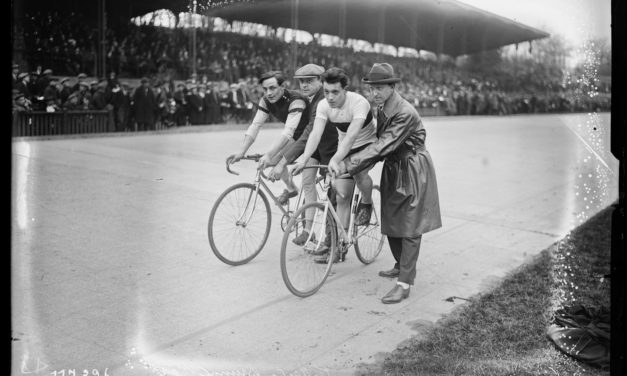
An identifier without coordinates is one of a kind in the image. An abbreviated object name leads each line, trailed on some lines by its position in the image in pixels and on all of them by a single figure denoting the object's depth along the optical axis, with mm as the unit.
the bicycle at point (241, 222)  5133
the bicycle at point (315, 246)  4582
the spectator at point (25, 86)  9536
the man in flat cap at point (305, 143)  5383
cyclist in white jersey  4840
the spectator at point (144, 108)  12859
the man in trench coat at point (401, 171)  4570
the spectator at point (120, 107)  12388
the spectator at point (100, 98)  11984
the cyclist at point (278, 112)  5262
